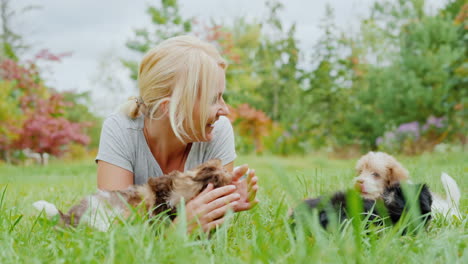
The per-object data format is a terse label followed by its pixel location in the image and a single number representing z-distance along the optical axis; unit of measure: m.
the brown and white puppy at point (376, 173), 2.90
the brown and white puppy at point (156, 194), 1.91
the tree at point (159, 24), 10.16
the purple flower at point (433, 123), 10.55
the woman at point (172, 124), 2.39
